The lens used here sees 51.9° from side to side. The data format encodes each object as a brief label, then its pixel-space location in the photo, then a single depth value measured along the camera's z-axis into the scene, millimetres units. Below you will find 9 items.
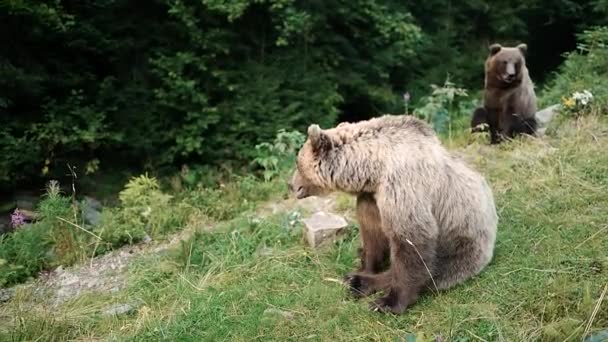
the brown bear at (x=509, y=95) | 7469
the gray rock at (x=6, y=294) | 5036
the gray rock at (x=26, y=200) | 8109
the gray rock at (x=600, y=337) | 2966
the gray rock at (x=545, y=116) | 7574
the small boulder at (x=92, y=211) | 6520
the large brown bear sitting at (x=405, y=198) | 3973
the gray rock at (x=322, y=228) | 5219
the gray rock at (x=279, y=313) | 4188
